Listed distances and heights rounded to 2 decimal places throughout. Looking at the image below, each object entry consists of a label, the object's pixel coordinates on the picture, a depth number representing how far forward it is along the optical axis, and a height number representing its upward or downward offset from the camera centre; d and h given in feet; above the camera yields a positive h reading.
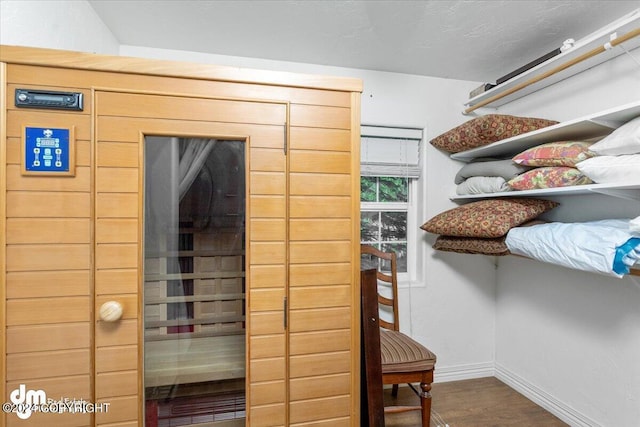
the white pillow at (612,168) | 4.20 +0.66
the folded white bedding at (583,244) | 4.32 -0.52
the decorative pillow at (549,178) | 5.16 +0.62
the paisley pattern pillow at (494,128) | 6.36 +1.83
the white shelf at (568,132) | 4.61 +1.50
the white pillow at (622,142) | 4.19 +1.05
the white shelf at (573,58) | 4.92 +2.96
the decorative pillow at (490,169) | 6.31 +0.98
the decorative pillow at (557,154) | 5.12 +1.05
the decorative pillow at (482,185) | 6.56 +0.63
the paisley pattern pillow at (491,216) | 5.99 -0.09
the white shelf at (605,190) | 4.44 +0.37
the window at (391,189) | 7.98 +0.61
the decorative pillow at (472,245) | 6.20 -0.75
